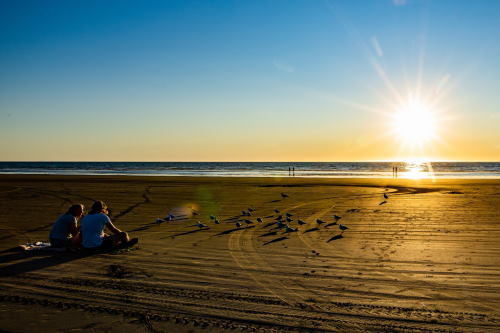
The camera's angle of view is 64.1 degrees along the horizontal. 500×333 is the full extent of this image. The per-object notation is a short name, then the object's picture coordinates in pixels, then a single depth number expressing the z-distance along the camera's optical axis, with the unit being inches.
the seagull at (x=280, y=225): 511.6
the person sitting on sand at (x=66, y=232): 374.0
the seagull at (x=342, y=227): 479.2
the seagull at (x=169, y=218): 556.3
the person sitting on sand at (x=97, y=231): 368.5
